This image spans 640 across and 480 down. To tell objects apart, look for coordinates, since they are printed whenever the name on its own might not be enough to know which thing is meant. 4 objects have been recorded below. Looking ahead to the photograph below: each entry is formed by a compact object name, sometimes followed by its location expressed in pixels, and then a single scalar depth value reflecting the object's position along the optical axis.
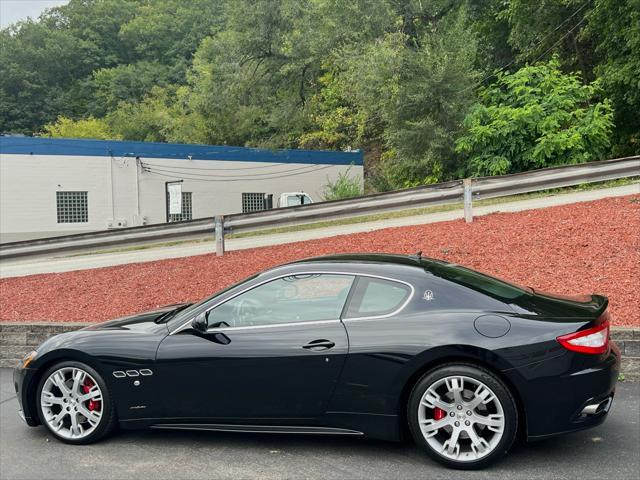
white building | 27.77
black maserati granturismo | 4.05
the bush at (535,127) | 15.82
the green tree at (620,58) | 20.11
